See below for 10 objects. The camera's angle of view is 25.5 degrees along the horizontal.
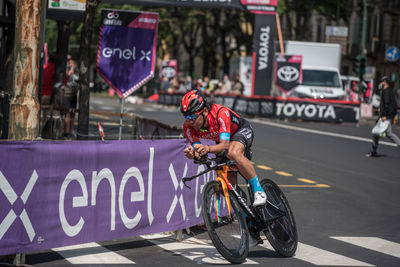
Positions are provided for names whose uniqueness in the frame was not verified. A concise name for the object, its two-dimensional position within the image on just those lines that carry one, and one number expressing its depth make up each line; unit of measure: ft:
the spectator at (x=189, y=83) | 179.40
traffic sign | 138.21
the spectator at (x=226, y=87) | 136.98
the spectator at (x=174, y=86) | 165.90
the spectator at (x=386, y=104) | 67.00
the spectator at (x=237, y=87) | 129.90
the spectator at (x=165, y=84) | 178.98
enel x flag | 48.57
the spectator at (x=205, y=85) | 155.94
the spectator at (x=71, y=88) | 68.90
